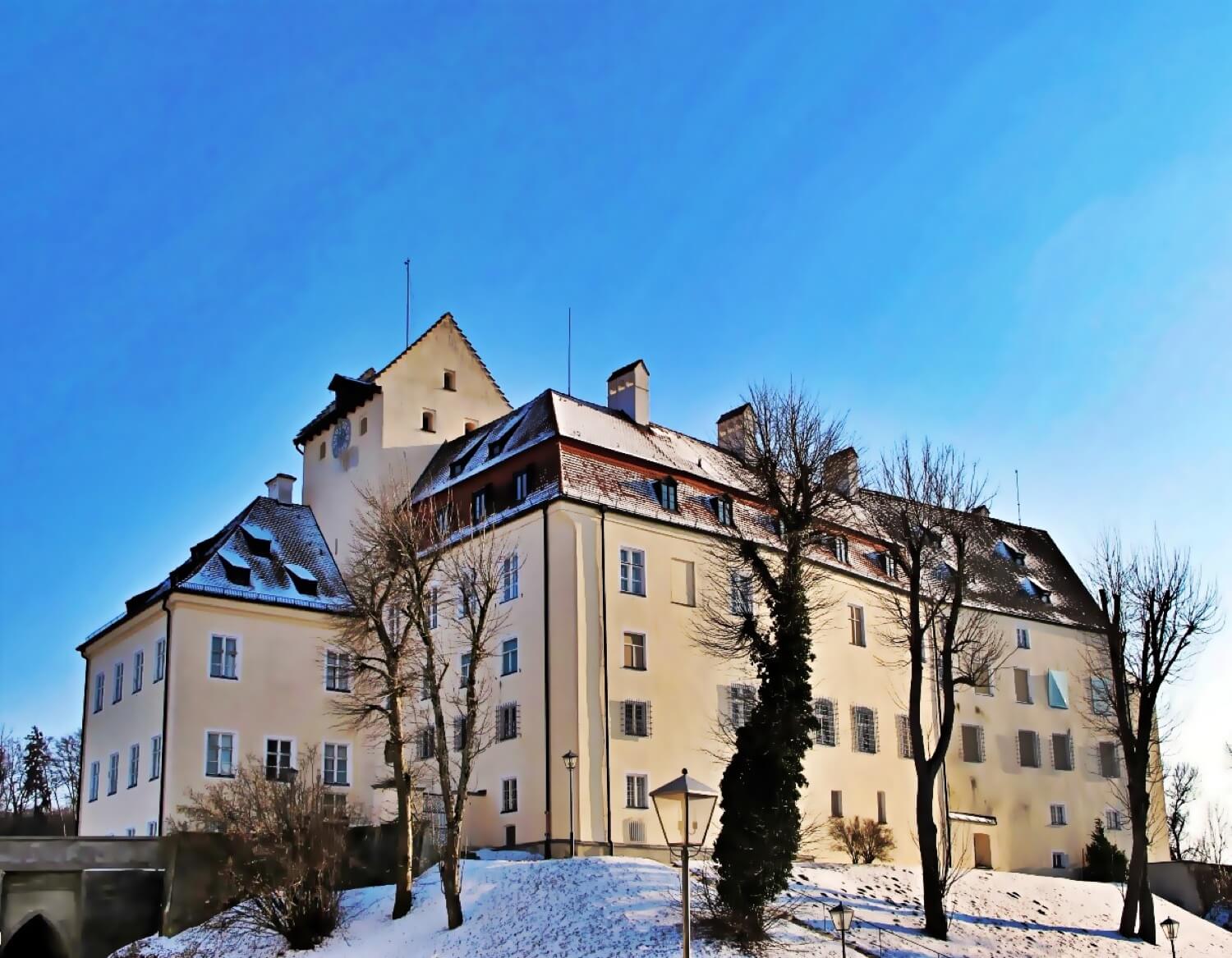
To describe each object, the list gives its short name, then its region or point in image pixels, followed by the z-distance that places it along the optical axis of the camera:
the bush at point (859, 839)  39.41
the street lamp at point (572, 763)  32.88
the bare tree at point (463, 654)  31.17
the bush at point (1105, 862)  45.56
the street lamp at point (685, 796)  19.88
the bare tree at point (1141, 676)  34.91
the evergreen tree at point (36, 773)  78.62
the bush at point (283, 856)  30.58
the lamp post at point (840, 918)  25.73
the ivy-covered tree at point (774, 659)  27.53
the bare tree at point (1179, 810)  73.50
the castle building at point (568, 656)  35.50
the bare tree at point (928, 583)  30.20
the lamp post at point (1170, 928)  32.53
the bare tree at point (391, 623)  32.06
